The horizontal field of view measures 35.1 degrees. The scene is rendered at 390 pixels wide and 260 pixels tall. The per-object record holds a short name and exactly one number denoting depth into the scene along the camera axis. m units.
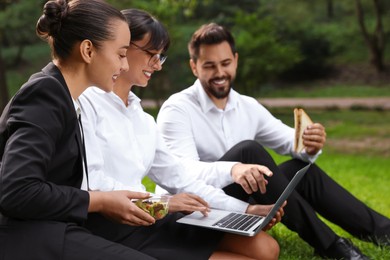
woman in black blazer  1.95
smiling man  3.40
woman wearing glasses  2.56
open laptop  2.60
